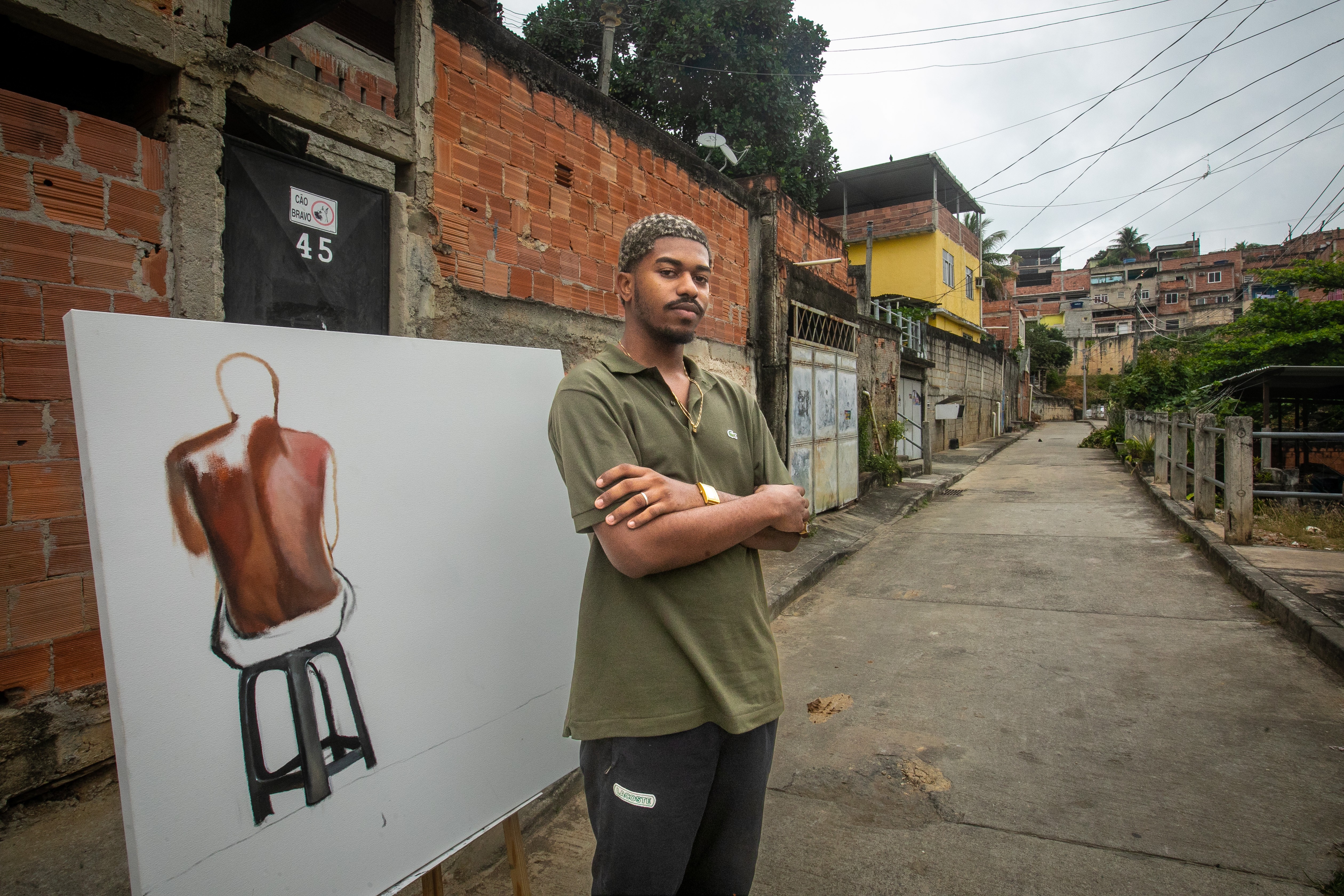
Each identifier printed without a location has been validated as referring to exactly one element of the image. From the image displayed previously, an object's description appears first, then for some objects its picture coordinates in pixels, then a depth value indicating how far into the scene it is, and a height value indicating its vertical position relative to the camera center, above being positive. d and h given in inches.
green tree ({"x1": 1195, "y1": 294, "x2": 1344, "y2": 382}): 439.8 +29.5
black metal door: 94.4 +25.7
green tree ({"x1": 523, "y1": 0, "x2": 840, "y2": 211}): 605.6 +301.8
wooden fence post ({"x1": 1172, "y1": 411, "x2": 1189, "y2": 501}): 352.2 -31.7
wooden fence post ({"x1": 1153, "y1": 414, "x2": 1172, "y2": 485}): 427.5 -36.7
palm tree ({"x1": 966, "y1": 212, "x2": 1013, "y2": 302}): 1254.9 +266.0
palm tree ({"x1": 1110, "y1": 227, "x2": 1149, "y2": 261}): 2064.5 +428.9
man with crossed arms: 51.6 -16.3
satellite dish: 362.3 +137.2
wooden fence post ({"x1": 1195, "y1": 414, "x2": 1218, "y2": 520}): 301.3 -32.5
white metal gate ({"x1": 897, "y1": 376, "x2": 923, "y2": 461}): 626.5 -16.1
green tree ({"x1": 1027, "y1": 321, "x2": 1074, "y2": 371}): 1727.4 +102.6
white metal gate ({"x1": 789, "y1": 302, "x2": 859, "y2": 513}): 315.0 -4.0
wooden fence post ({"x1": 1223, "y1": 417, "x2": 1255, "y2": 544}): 251.8 -34.5
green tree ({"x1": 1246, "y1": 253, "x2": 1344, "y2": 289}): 481.4 +74.6
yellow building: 943.7 +244.5
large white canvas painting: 45.3 -13.9
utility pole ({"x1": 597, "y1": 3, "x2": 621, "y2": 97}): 468.8 +258.4
